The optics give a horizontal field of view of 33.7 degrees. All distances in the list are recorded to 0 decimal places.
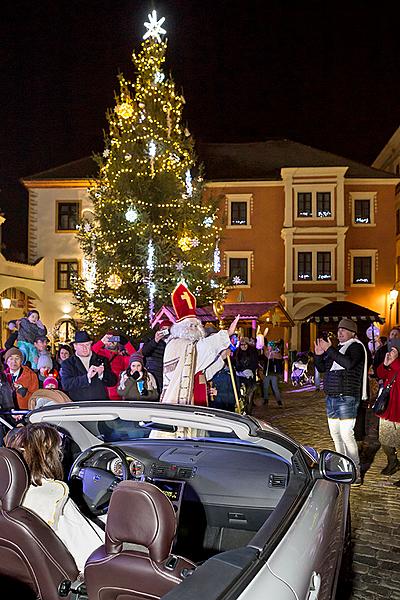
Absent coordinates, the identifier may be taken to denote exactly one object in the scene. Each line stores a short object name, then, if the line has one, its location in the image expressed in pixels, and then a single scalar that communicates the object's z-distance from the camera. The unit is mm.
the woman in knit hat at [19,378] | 8336
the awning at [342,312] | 26000
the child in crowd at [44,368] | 11073
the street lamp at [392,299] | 33469
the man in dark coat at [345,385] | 7875
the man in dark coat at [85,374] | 8047
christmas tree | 22547
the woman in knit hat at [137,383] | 9773
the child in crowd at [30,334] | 12148
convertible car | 2494
